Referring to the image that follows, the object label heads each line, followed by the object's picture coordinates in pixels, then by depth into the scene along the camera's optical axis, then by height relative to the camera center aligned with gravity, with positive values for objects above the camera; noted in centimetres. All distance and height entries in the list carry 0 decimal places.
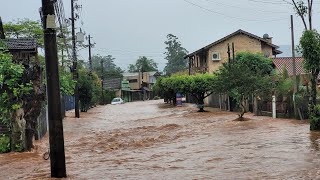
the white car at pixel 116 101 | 8081 -165
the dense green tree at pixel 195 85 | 4072 +40
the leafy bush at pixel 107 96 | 8885 -88
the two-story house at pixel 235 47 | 5716 +505
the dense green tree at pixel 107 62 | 18935 +1257
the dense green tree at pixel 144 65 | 12895 +740
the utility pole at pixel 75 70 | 4072 +200
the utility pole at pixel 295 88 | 2652 -10
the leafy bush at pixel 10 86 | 1541 +28
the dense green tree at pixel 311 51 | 2047 +156
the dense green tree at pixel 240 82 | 2855 +41
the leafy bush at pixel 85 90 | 5062 +25
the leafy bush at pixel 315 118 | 2003 -138
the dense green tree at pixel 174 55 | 14151 +1054
